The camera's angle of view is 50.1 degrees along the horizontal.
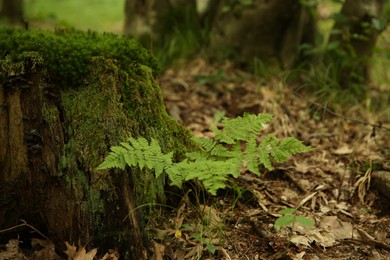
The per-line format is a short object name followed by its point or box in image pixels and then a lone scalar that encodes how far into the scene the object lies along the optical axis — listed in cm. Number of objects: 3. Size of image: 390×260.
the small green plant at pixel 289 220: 212
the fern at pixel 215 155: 221
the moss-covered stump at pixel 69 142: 239
